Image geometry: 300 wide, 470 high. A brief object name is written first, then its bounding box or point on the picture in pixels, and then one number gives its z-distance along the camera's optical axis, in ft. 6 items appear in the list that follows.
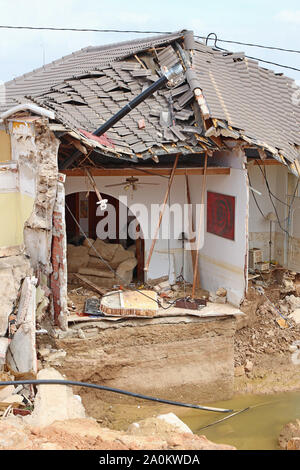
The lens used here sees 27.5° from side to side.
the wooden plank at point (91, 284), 48.46
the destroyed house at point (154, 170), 42.75
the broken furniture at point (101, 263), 51.11
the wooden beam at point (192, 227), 51.42
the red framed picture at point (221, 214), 46.98
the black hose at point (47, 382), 33.15
